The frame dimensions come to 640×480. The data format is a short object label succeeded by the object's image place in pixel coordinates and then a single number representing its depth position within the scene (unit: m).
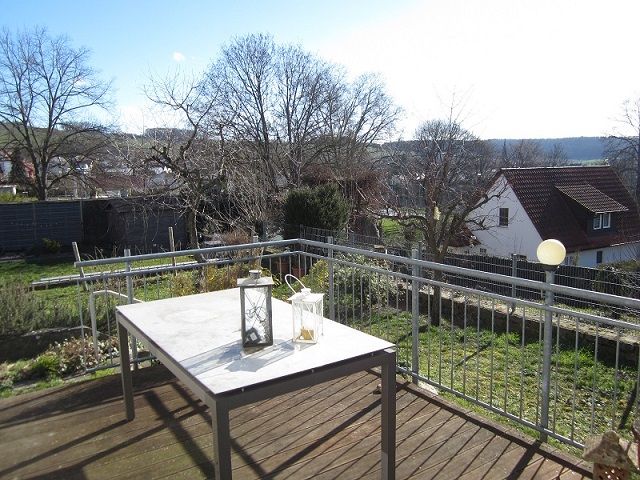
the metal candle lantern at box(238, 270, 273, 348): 2.15
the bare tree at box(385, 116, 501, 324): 10.17
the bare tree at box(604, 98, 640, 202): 21.08
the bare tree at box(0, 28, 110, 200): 21.72
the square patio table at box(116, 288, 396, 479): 1.74
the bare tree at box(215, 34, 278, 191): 19.59
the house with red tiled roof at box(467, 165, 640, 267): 20.28
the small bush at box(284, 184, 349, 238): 12.01
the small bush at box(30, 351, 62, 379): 4.11
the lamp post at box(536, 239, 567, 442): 2.53
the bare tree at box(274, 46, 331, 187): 20.72
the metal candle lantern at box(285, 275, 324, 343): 2.20
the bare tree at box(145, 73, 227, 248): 8.69
